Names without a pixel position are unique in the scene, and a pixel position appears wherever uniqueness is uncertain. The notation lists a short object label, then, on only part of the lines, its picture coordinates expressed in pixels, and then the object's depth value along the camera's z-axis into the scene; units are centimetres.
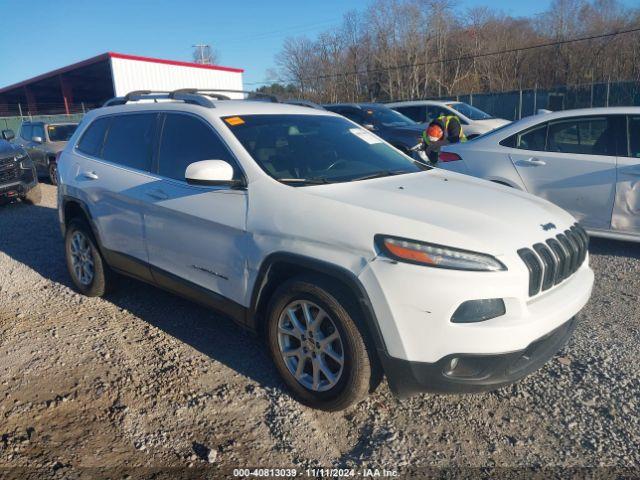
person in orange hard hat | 880
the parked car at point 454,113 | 1427
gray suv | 1239
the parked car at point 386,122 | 1208
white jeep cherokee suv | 250
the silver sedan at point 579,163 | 527
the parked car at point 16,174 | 911
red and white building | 2802
